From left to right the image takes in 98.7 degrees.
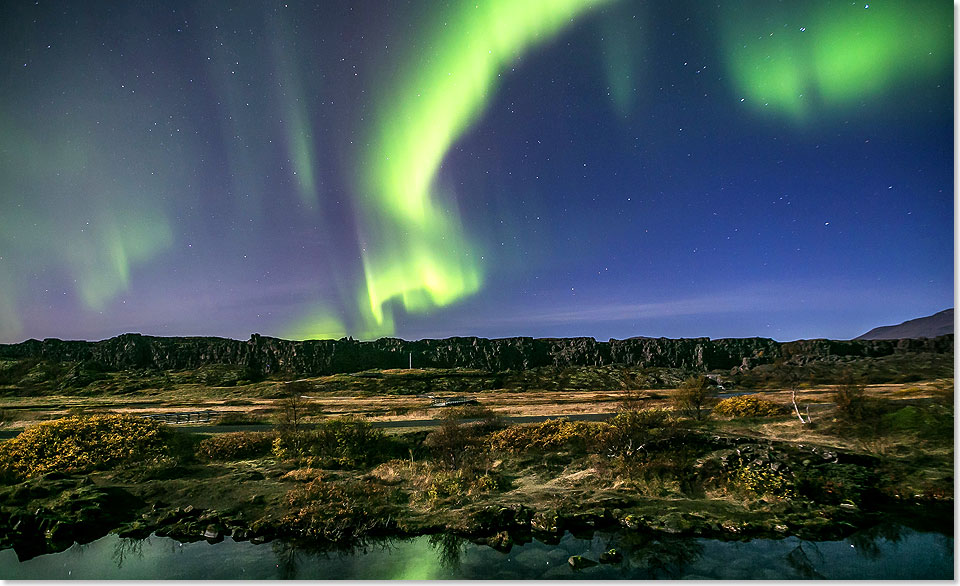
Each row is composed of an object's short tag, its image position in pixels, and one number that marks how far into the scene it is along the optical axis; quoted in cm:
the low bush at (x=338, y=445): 1405
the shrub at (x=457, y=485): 1175
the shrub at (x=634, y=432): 1308
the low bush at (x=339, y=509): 1058
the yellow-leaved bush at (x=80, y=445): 1268
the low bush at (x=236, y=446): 1445
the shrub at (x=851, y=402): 1432
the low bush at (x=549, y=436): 1417
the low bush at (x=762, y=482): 1118
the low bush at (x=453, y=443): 1388
